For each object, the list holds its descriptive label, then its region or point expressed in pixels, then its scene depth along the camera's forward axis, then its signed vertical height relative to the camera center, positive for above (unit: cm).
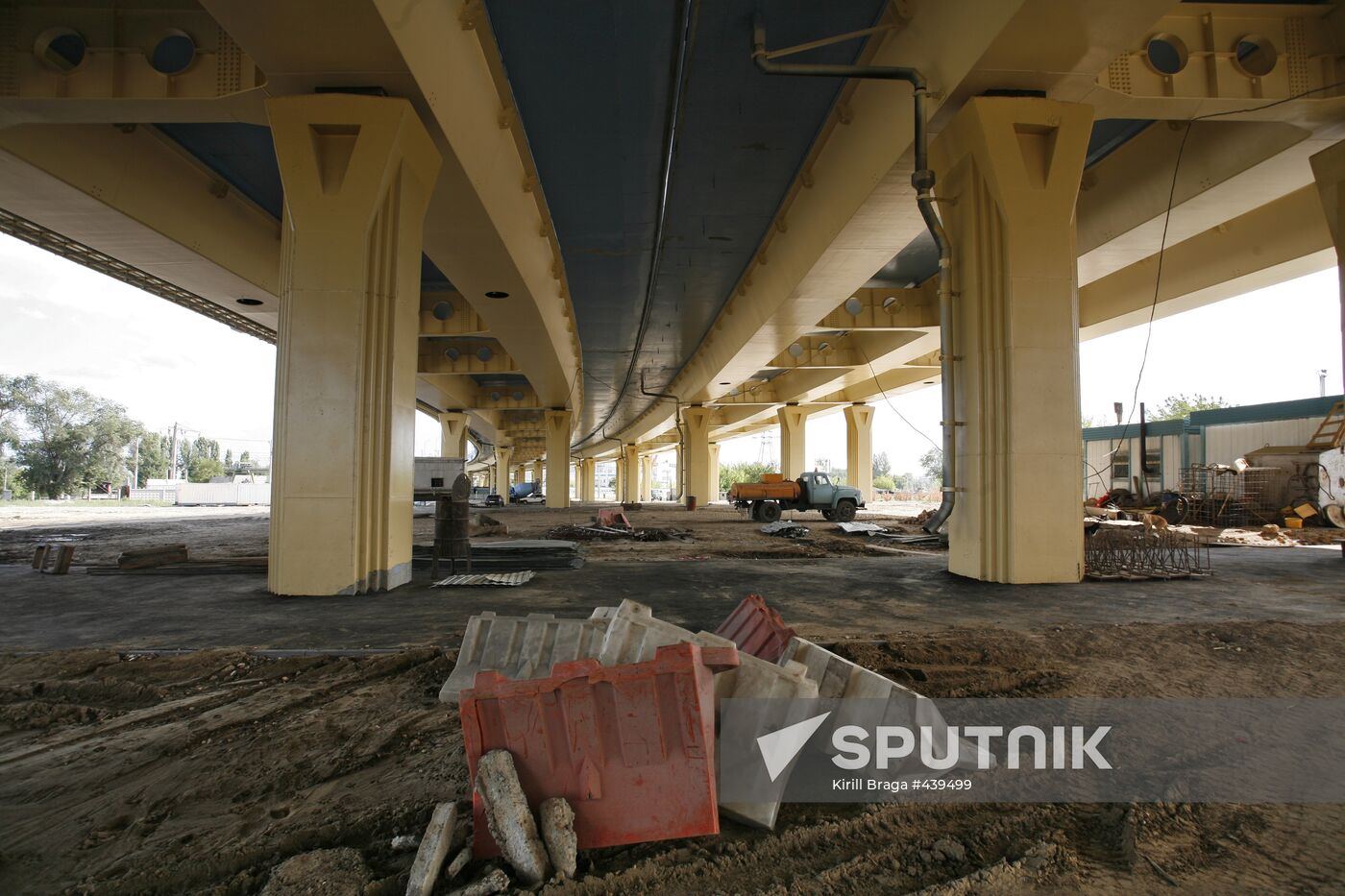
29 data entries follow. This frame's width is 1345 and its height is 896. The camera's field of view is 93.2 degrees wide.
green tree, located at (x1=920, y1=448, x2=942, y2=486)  11622 +206
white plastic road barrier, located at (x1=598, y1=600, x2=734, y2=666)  286 -75
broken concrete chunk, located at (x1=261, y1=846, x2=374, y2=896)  214 -139
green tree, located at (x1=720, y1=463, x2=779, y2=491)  12519 +31
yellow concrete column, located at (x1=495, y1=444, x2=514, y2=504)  6309 +95
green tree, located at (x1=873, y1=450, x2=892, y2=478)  16289 +235
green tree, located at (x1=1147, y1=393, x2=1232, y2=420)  5956 +665
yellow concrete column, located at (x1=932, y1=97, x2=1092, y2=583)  843 +184
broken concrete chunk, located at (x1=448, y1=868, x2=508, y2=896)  207 -135
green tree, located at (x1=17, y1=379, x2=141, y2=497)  5697 +265
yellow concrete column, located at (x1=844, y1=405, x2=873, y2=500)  3938 +187
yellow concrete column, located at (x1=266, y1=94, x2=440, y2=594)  784 +153
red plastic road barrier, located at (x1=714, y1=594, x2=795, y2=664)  374 -99
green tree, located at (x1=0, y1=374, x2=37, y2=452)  5631 +606
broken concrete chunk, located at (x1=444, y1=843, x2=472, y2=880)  219 -135
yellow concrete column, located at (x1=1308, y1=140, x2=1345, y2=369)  991 +461
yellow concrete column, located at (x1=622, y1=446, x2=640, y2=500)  6838 -8
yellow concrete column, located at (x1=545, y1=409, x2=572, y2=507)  3709 +96
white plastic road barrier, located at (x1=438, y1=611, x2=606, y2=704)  358 -105
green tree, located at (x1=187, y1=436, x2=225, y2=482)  9856 +140
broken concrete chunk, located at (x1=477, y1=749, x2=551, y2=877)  217 -121
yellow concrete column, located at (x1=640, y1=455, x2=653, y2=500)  9275 -39
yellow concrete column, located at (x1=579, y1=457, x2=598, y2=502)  9451 -85
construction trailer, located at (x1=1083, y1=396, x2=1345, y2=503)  2117 +128
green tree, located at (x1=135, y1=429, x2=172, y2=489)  7888 +196
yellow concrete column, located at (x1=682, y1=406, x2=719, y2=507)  3712 +138
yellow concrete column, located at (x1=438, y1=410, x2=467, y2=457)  4056 +262
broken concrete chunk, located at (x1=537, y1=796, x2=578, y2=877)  221 -128
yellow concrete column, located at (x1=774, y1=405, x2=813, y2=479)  3862 +211
